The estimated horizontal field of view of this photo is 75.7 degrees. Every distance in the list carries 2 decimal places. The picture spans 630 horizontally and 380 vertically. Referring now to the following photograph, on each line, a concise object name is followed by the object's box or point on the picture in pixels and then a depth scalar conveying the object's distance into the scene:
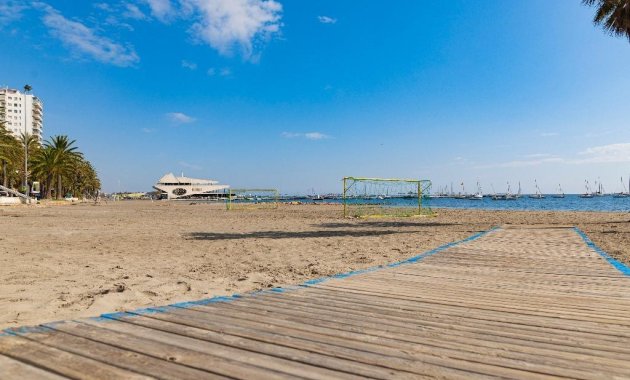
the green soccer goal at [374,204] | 27.23
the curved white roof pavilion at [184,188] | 138.50
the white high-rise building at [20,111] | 129.88
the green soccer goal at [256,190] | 40.97
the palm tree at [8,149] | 40.50
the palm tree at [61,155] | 57.25
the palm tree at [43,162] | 56.50
